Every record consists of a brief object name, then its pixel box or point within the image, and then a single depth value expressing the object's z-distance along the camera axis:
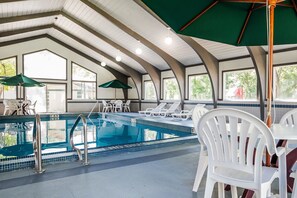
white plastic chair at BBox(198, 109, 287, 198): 1.39
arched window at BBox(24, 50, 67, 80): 11.84
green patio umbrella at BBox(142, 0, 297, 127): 2.31
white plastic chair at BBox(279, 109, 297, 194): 2.47
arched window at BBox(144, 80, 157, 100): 12.81
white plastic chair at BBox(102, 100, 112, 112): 12.67
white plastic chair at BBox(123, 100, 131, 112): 13.43
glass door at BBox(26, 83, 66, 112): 12.06
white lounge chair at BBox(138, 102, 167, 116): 10.24
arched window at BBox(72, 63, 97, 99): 13.08
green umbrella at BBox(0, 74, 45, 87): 8.91
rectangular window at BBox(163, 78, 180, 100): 11.26
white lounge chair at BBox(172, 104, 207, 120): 8.56
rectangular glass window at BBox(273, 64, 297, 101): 6.70
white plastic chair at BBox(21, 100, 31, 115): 10.04
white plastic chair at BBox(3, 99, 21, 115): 9.54
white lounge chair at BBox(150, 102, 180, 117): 9.57
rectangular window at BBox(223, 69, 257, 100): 7.88
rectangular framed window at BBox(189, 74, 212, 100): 9.55
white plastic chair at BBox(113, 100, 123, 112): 12.92
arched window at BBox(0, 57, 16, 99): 11.06
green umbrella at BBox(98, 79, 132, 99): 11.08
